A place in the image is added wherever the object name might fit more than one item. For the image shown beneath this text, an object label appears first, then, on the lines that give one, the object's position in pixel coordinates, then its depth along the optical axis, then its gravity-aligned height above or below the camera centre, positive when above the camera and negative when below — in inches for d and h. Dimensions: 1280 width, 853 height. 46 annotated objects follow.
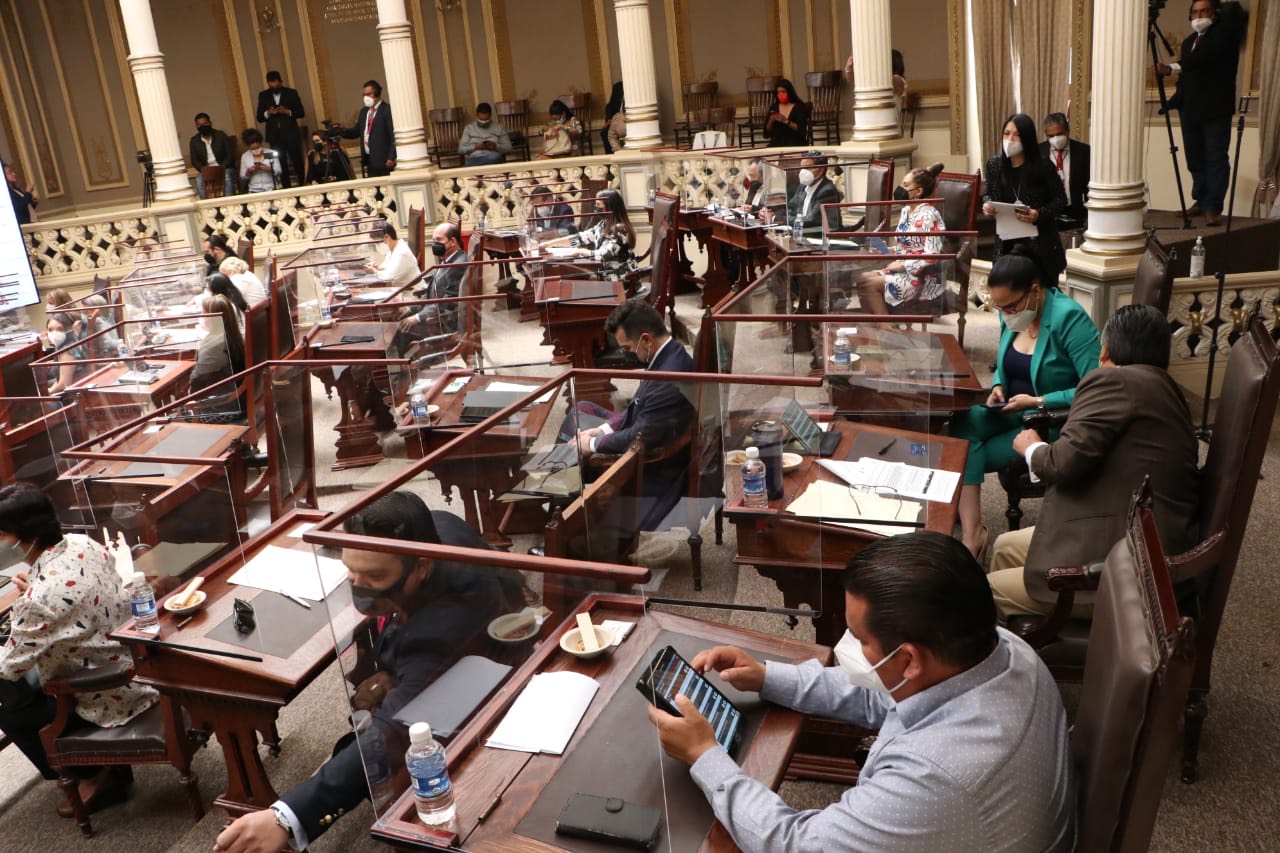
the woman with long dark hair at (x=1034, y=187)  232.8 -28.1
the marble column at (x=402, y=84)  446.0 +14.1
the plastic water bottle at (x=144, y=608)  117.9 -48.0
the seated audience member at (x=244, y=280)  306.8 -39.2
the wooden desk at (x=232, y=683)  110.2 -53.8
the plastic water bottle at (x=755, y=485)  124.7 -44.5
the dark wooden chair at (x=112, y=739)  123.3 -64.5
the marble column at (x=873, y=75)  356.5 -1.7
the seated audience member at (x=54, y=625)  124.5 -52.0
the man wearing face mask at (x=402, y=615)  85.7 -39.0
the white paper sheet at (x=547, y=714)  84.4 -46.8
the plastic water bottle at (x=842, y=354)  161.2 -40.3
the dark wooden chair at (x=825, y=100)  487.8 -11.2
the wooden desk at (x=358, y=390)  208.8 -51.5
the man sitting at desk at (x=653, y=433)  131.2 -40.6
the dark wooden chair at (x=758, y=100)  505.0 -8.4
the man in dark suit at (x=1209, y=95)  273.6 -15.5
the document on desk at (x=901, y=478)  123.9 -46.4
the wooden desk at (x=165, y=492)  146.8 -45.4
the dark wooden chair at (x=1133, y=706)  58.6 -36.1
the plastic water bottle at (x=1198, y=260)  214.2 -42.6
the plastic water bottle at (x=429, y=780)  77.4 -45.4
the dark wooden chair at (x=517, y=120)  555.2 -5.8
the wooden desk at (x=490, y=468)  117.3 -38.8
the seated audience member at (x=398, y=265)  313.0 -40.1
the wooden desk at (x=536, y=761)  75.9 -47.8
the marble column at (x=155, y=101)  448.1 +18.2
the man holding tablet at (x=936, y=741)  64.2 -39.9
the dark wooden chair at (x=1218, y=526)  101.6 -45.6
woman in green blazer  156.9 -43.8
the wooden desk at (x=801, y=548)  119.0 -50.0
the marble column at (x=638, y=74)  433.7 +8.1
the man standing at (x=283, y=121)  544.7 +5.5
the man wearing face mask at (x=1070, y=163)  251.8 -25.6
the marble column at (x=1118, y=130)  212.5 -16.9
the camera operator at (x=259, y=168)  504.1 -14.6
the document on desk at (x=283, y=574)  124.6 -49.7
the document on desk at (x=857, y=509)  118.3 -46.6
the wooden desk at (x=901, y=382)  151.6 -44.7
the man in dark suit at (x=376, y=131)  499.2 -3.8
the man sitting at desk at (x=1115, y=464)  110.3 -41.5
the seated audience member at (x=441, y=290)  218.5 -38.6
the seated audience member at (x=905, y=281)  207.2 -39.5
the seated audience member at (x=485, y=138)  525.7 -12.7
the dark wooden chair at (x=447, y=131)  563.5 -8.1
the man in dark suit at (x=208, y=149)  539.2 -4.1
